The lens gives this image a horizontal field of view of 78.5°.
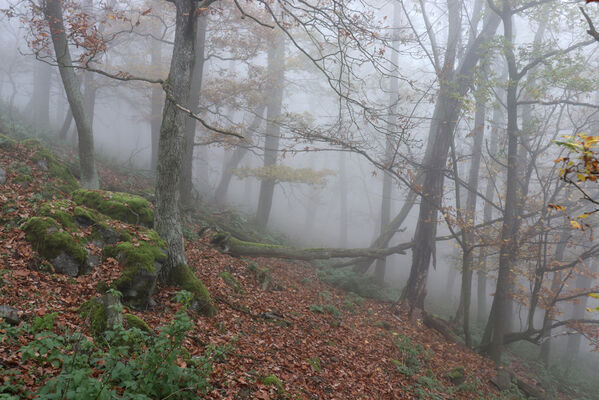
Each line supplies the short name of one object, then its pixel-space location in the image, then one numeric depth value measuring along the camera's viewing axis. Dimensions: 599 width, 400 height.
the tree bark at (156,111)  18.02
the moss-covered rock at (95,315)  4.17
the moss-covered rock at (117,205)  7.01
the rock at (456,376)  7.68
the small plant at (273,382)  4.61
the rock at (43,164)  8.34
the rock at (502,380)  8.67
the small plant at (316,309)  8.41
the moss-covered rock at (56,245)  5.16
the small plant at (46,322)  3.00
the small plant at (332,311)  8.67
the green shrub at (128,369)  2.59
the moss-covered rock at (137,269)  5.28
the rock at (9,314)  3.62
